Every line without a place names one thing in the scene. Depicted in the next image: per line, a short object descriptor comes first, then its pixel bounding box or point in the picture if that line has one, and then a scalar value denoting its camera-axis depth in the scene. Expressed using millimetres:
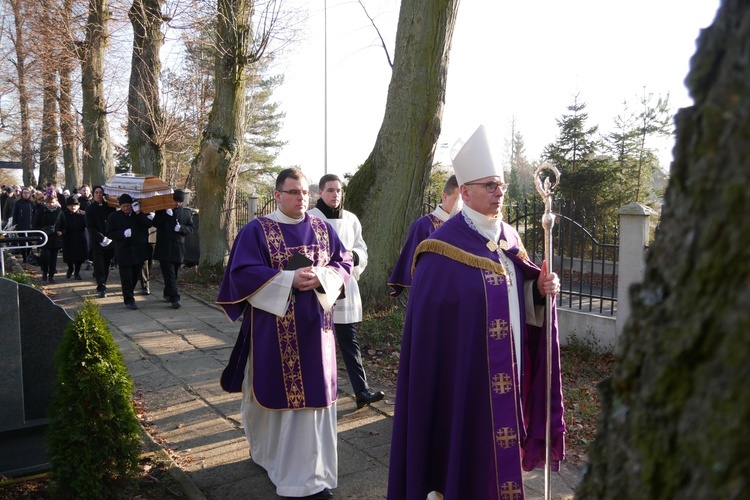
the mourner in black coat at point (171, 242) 11305
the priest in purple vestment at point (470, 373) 3379
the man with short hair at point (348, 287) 6141
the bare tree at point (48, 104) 17828
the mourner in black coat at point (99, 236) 12297
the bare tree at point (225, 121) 13344
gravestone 4379
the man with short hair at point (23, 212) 16422
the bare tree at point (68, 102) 17750
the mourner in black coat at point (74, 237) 14117
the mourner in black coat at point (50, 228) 14055
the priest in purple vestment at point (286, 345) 4367
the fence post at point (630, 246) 7340
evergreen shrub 3816
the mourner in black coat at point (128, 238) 11117
